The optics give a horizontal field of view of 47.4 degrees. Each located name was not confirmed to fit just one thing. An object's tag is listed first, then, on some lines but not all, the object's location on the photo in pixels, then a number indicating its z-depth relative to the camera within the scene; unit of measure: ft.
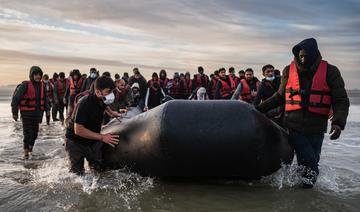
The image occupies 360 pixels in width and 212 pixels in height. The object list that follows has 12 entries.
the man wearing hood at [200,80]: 50.70
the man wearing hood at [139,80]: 32.86
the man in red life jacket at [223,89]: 32.78
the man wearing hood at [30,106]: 23.09
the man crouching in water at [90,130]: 15.40
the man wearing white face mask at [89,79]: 37.32
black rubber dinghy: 14.26
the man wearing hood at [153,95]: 32.89
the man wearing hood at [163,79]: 44.47
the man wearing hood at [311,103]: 14.47
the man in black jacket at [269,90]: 22.14
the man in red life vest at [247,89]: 26.16
